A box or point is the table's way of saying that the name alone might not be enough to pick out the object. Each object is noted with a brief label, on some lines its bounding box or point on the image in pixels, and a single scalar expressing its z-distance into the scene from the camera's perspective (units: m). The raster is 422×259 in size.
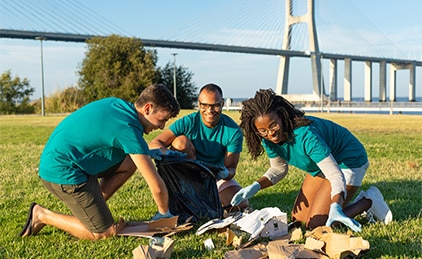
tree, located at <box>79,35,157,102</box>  35.81
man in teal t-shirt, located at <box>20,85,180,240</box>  3.02
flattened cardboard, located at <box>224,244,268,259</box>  2.63
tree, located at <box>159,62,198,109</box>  40.59
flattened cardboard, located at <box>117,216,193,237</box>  3.25
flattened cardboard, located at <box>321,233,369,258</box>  2.60
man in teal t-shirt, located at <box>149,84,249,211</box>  3.85
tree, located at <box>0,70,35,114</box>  35.88
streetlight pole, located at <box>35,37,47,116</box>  29.43
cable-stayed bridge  42.50
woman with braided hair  3.26
